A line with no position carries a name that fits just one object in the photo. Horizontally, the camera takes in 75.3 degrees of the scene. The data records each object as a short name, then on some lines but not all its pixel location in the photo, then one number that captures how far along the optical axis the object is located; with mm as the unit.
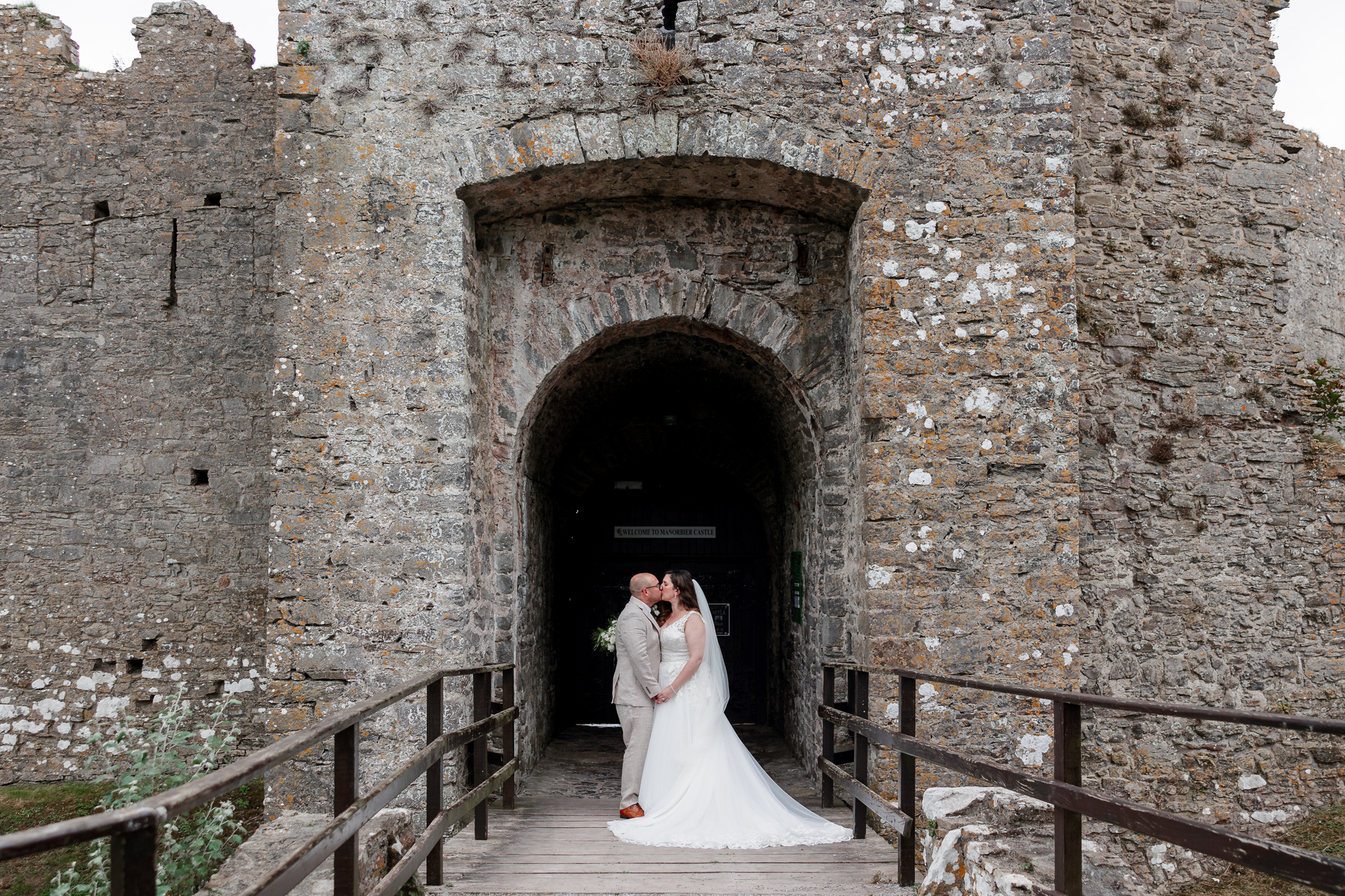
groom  5137
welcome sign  8859
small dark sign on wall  8844
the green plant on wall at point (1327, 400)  6758
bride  4539
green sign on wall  6844
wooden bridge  1877
